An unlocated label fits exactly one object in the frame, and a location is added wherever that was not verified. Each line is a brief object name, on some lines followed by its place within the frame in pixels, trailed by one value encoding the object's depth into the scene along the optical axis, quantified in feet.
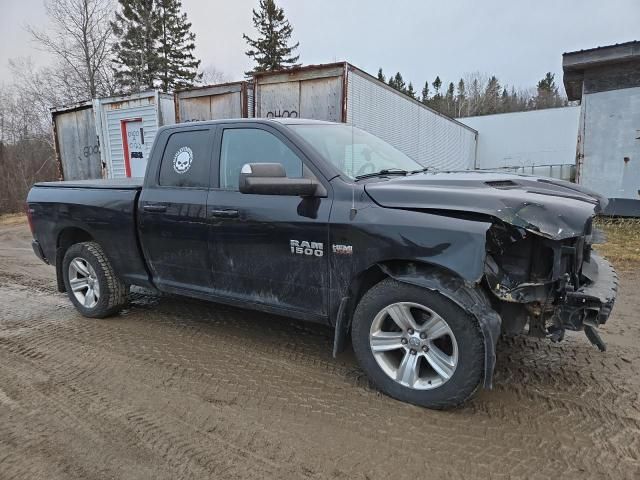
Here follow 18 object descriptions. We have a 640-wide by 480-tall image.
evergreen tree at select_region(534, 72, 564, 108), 203.10
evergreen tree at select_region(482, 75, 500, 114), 201.23
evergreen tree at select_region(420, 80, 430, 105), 229.21
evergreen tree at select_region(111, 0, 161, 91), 106.93
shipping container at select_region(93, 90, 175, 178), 37.32
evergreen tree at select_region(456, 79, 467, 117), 196.95
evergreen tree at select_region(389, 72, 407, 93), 228.88
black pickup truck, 8.43
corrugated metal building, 33.86
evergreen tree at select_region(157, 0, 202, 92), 112.16
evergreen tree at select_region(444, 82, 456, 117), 198.92
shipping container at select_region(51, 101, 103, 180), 43.27
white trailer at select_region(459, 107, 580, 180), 81.46
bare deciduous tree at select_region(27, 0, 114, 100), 90.43
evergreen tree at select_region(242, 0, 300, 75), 120.78
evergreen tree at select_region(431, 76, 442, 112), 201.89
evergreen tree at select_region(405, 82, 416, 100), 227.08
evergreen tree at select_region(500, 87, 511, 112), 201.09
